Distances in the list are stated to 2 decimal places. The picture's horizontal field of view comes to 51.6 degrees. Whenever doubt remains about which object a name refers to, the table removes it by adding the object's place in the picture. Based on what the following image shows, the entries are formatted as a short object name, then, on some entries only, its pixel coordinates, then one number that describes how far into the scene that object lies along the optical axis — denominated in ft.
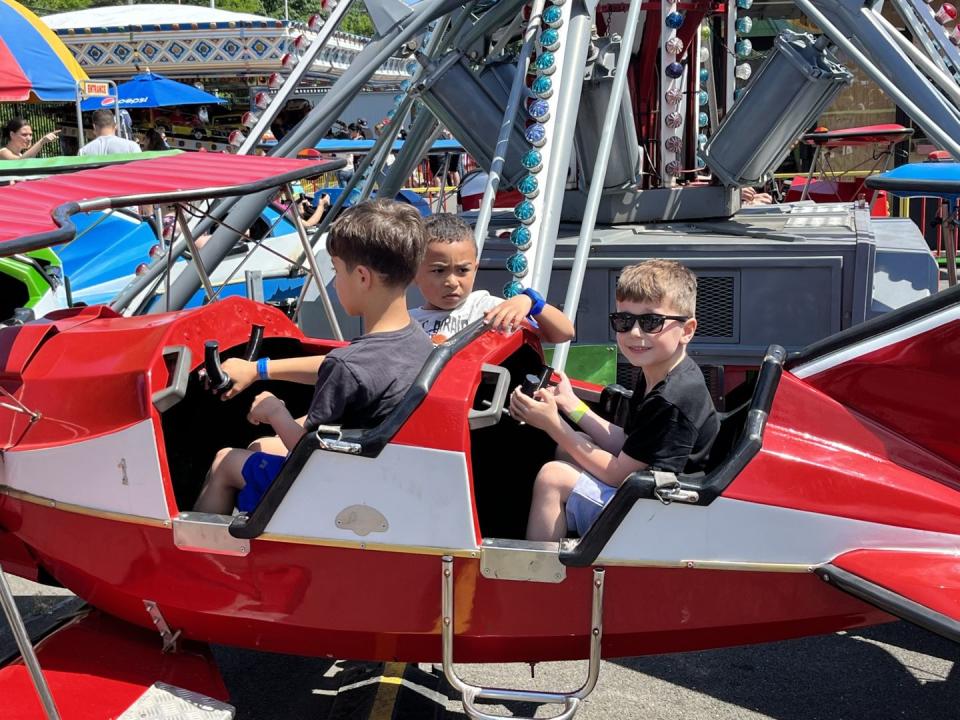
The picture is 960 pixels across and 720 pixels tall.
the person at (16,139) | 29.45
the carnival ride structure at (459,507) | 7.80
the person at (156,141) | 52.33
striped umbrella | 30.04
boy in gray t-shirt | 8.24
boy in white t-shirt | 9.63
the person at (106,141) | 29.07
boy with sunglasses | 8.23
